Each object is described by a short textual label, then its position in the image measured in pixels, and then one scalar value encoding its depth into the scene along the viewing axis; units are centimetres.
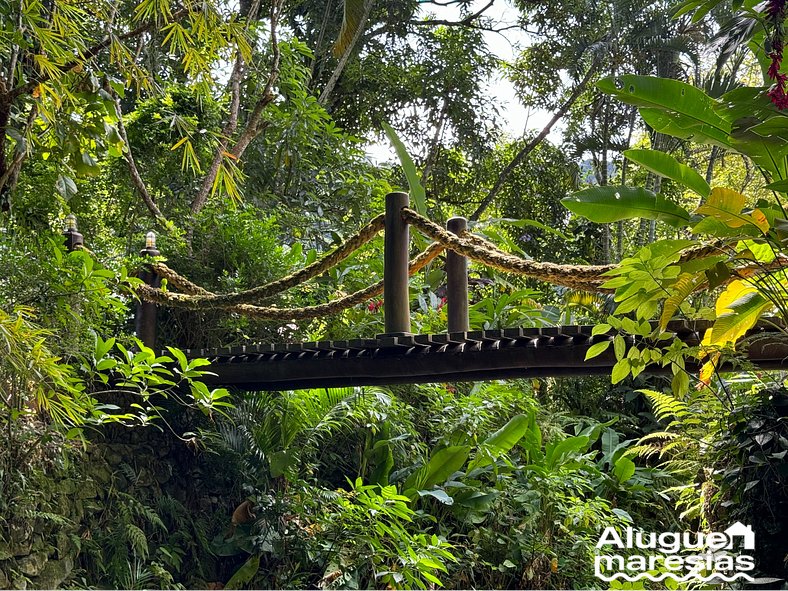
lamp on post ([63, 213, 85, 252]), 454
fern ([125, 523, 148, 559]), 448
